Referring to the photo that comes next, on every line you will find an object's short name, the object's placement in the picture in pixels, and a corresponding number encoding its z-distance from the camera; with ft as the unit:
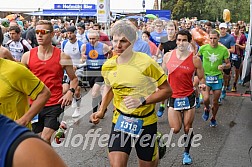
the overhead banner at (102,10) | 38.86
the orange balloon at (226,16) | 55.30
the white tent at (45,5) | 88.38
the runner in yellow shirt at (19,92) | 9.65
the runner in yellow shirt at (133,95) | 11.55
